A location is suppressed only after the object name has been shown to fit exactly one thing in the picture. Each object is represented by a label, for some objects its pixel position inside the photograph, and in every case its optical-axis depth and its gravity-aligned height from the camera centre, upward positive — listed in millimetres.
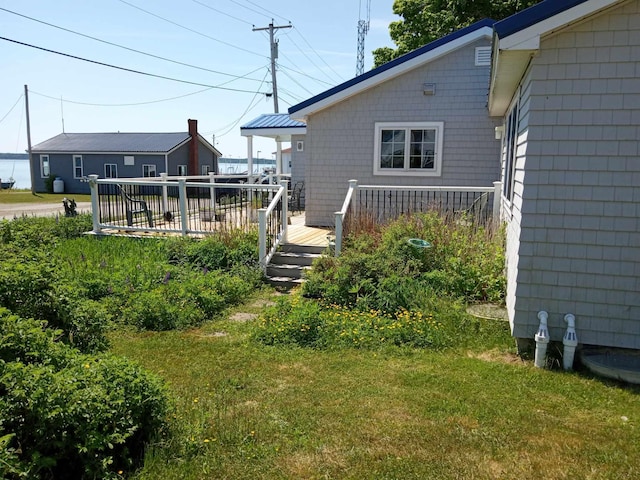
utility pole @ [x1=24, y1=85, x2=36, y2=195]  35891 +386
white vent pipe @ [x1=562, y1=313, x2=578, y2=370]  4617 -1504
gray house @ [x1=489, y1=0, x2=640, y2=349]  4398 +94
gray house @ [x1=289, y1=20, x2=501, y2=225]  10336 +1160
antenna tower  39188 +10856
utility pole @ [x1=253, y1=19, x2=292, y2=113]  27484 +6683
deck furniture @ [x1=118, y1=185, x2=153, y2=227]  11492 -761
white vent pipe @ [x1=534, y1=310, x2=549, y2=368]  4656 -1487
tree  16688 +5704
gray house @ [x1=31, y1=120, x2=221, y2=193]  33562 +1239
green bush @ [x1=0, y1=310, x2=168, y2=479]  2738 -1363
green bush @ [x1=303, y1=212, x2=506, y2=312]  6508 -1260
